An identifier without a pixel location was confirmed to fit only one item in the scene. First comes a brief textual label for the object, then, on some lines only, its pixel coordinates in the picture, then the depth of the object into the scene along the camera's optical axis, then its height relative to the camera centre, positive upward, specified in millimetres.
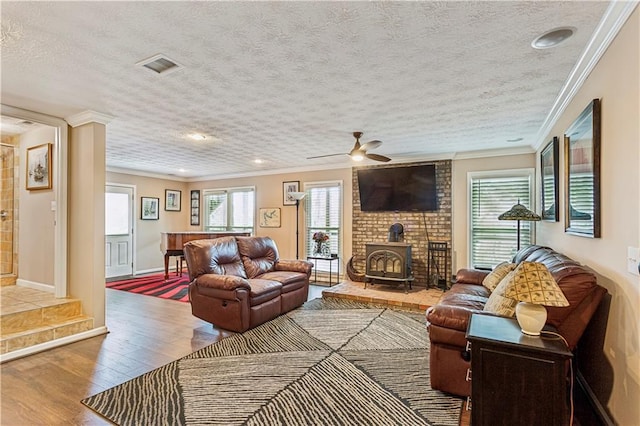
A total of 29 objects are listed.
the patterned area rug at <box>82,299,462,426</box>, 2125 -1341
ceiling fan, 3910 +788
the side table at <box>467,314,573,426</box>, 1666 -886
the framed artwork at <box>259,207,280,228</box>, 7355 -101
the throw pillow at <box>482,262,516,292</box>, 3238 -643
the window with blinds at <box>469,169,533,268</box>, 5117 -6
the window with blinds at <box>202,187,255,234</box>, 7836 +92
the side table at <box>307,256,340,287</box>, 6129 -1099
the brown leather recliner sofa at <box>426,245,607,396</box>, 1955 -747
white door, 6844 -388
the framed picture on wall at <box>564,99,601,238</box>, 2158 +302
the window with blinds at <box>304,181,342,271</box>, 6656 +13
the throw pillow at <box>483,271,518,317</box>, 2211 -658
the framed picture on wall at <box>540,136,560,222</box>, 3393 +385
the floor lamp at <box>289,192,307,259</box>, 6484 +320
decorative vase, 6668 -753
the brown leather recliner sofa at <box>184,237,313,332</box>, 3635 -877
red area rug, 5507 -1389
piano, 6555 -575
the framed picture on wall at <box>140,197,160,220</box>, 7543 +109
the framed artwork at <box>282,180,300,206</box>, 7098 +503
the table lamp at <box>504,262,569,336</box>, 1714 -441
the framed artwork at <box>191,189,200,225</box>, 8570 +151
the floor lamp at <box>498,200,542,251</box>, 4043 -30
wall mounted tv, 5679 +443
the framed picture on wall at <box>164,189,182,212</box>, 8148 +330
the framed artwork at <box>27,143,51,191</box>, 3896 +571
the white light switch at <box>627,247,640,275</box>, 1640 -248
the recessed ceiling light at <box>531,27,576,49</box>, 1976 +1111
